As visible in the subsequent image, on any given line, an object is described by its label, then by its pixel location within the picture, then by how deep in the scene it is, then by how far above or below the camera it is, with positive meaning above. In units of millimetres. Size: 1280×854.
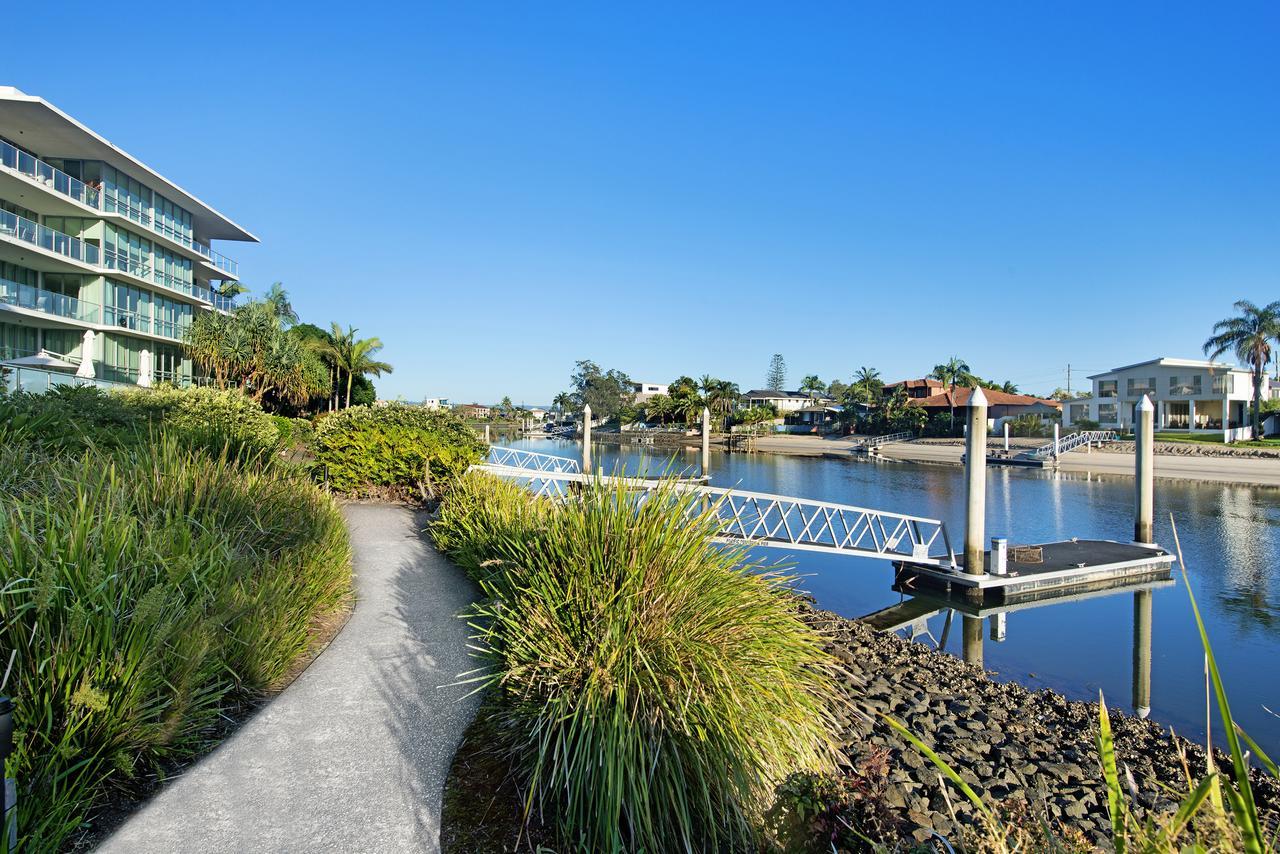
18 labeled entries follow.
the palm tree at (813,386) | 106062 +7933
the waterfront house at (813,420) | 79500 +1885
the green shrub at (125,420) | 8039 +8
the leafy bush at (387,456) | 13148 -598
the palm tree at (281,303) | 46081 +8547
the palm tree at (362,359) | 49156 +5069
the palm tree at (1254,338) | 51188 +8257
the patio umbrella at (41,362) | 17297 +1543
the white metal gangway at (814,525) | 5738 -2522
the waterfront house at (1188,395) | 52438 +3899
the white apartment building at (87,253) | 23469 +6695
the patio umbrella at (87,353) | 19595 +2000
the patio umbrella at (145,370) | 22758 +1751
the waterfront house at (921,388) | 75375 +5601
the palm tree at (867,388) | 78294 +5853
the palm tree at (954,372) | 73438 +7238
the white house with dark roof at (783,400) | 100750 +5269
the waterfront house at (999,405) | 66688 +3393
